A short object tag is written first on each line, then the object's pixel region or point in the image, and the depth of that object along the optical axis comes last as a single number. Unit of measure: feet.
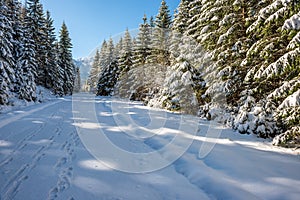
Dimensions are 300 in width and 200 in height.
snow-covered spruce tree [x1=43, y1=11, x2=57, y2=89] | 100.83
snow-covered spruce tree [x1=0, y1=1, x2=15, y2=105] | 44.87
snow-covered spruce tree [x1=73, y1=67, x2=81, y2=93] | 258.96
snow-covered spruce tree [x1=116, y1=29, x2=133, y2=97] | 103.81
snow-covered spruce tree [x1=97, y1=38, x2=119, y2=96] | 127.03
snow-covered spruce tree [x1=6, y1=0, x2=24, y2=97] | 65.26
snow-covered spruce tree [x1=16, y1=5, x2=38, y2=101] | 59.68
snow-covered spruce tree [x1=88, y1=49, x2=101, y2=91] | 196.85
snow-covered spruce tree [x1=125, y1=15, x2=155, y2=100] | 86.53
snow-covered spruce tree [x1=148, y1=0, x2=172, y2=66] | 67.71
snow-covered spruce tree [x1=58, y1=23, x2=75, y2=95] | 129.39
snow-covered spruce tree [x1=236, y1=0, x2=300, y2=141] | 18.07
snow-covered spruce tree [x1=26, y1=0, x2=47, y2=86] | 85.73
